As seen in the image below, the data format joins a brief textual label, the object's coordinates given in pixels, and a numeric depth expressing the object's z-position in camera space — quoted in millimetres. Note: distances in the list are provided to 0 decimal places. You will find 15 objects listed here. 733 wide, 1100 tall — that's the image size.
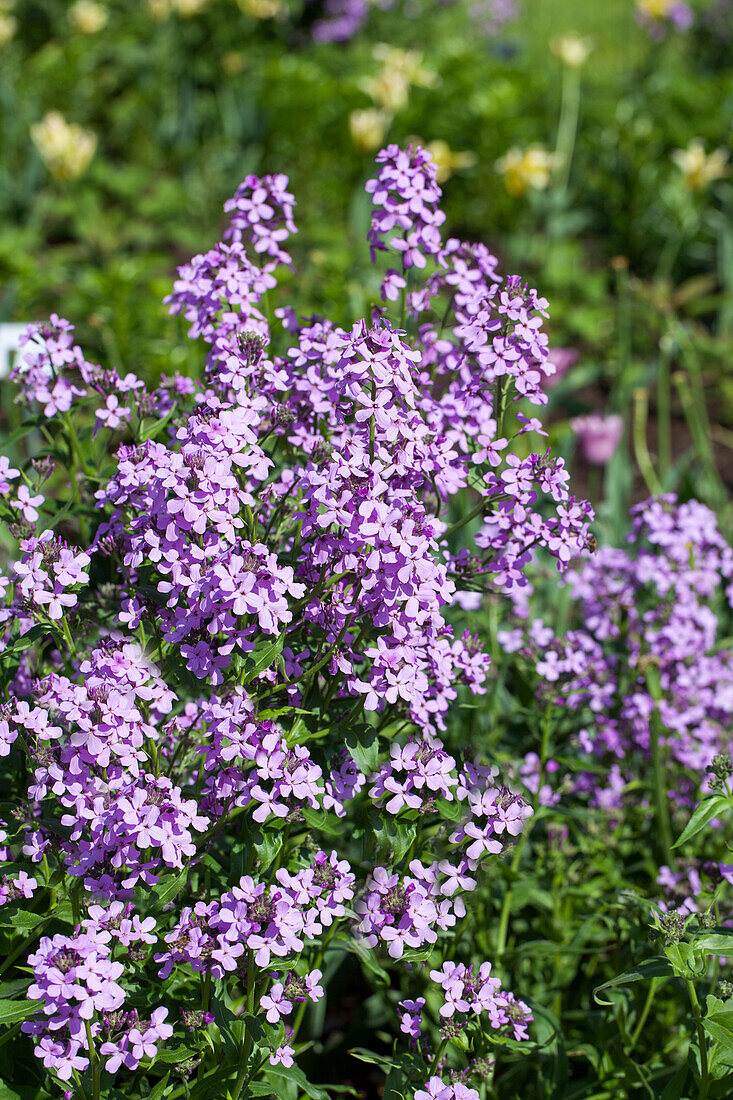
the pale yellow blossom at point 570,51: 4945
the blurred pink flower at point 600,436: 3332
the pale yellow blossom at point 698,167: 4516
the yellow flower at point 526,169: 4496
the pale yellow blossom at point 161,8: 6270
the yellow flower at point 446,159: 4562
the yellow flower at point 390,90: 5184
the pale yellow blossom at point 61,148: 4918
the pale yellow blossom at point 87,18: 6316
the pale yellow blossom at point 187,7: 6176
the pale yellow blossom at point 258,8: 6445
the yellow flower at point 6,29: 6090
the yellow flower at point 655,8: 5701
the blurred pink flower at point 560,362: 3679
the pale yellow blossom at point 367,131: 5023
